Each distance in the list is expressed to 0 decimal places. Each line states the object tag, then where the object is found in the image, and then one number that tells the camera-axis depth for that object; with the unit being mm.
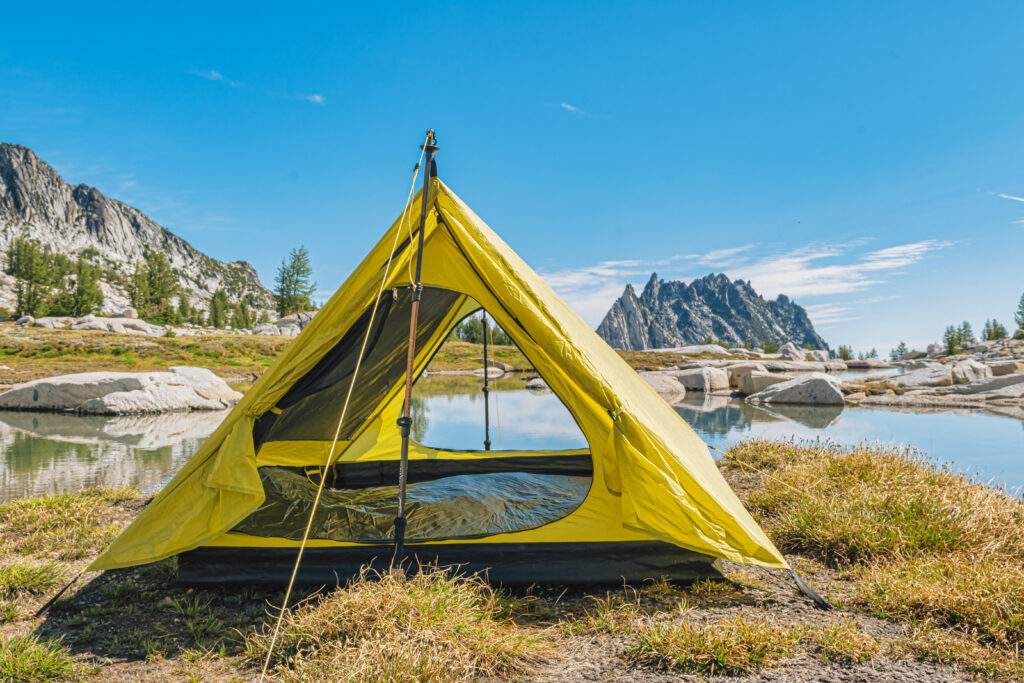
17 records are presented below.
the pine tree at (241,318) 87438
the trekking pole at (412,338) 4352
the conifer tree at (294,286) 77312
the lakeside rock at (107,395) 19031
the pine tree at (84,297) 65188
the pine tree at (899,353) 67000
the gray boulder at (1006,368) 27312
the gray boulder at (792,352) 73738
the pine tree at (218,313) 85312
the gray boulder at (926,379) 25531
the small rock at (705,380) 28572
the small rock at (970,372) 25828
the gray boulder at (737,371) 30142
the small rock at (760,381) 26109
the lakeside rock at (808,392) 21969
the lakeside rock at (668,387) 25609
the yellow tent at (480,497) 4176
